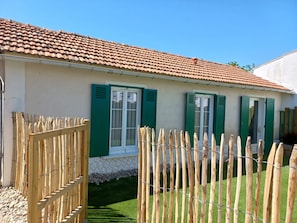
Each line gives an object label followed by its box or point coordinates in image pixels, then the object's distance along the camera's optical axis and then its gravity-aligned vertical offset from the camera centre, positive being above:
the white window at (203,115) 11.61 -0.25
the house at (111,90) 6.93 +0.54
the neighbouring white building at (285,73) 15.34 +2.24
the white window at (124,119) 8.98 -0.41
